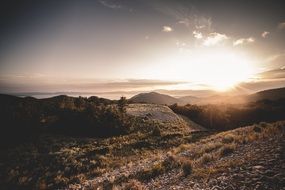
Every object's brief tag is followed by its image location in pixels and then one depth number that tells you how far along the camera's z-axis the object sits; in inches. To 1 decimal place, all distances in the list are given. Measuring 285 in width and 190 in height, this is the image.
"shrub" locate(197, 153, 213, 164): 456.1
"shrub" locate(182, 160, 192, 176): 415.7
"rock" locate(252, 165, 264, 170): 330.0
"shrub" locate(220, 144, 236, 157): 482.0
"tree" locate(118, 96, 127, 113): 1685.2
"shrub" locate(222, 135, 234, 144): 629.0
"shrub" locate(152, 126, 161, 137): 1276.1
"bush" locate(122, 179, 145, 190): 403.6
